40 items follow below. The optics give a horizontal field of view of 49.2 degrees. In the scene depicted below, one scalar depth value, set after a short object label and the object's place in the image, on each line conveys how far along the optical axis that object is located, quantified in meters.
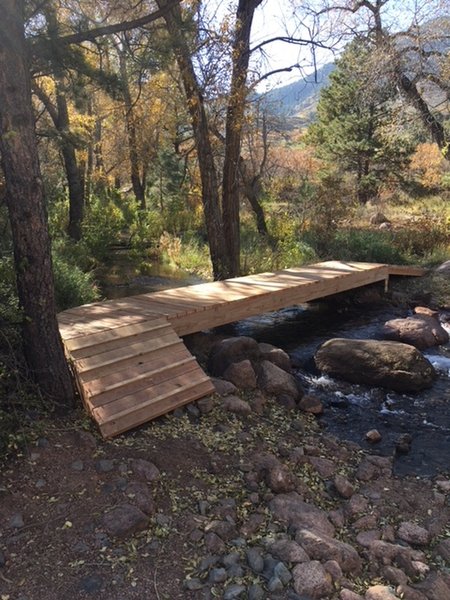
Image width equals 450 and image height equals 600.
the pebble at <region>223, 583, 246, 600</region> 2.36
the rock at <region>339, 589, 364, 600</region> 2.38
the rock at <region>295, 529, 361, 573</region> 2.62
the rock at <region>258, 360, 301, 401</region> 4.90
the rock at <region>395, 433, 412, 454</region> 4.16
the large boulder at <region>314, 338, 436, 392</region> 5.39
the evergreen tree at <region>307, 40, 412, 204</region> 19.89
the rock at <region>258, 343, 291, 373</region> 5.58
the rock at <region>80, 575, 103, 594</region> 2.34
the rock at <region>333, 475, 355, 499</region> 3.36
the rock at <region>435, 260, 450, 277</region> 9.79
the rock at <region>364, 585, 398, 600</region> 2.41
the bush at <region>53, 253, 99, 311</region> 6.34
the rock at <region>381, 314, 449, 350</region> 6.80
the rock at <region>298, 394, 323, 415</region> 4.81
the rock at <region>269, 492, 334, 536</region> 2.92
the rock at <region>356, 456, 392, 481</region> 3.64
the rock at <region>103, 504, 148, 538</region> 2.70
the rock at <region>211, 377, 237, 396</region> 4.60
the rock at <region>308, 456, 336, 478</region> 3.60
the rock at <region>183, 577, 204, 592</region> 2.41
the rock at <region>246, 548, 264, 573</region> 2.55
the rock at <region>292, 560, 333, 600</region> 2.40
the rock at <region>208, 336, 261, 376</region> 5.19
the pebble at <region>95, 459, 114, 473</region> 3.19
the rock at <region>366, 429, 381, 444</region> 4.32
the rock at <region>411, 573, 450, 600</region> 2.48
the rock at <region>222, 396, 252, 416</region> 4.32
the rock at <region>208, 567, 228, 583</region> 2.46
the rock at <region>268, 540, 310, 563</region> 2.59
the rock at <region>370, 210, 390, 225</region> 16.03
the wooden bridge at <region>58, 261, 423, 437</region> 3.87
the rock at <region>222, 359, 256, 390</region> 4.88
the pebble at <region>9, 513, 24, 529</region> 2.69
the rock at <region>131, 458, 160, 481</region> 3.20
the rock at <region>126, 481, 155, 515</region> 2.90
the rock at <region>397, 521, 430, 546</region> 2.93
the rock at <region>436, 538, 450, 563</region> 2.81
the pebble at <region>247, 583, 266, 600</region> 2.37
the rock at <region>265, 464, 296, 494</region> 3.26
